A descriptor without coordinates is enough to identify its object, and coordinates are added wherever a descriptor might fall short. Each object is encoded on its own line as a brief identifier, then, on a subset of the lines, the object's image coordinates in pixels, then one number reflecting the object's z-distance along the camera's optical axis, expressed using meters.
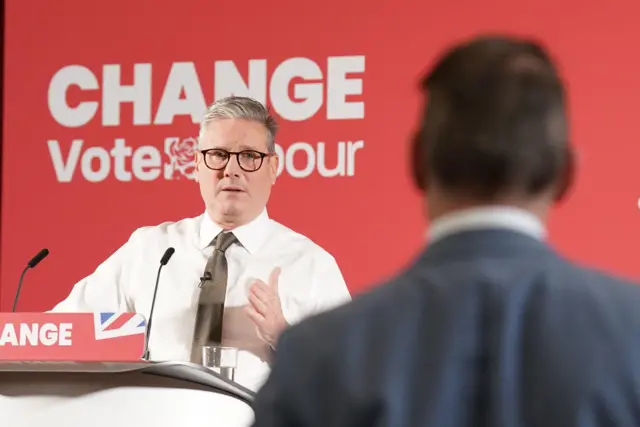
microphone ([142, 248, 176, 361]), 7.16
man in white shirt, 8.07
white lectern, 4.60
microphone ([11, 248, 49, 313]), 6.92
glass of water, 6.70
